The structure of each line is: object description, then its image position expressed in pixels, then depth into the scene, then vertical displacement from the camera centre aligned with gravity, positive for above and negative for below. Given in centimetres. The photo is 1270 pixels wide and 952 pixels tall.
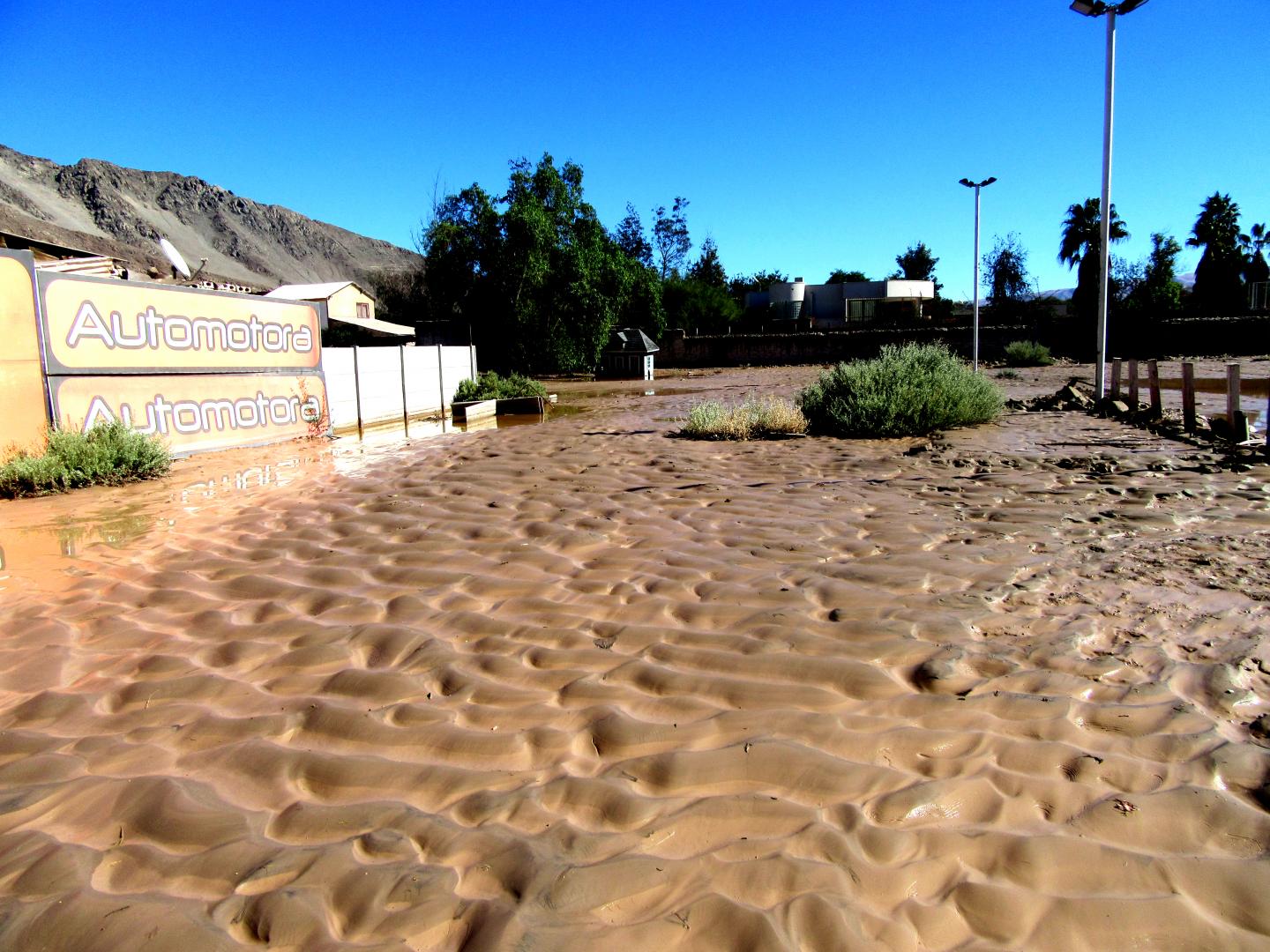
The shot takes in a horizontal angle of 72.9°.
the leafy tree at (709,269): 7731 +845
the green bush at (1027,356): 3459 -12
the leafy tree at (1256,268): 5831 +522
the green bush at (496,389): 2350 -49
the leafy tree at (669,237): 7362 +1091
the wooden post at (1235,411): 1008 -77
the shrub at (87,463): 856 -81
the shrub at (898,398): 1183 -58
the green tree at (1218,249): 5734 +648
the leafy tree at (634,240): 6369 +936
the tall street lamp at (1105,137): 1472 +388
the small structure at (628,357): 3850 +43
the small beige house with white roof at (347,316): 2956 +258
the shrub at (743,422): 1222 -86
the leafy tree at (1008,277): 6725 +599
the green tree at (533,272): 3381 +391
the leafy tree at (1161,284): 4169 +355
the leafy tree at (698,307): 6072 +413
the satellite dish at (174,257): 1778 +258
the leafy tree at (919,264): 8412 +900
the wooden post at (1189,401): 1175 -74
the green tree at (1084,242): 4884 +692
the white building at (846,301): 6084 +421
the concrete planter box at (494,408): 1927 -87
